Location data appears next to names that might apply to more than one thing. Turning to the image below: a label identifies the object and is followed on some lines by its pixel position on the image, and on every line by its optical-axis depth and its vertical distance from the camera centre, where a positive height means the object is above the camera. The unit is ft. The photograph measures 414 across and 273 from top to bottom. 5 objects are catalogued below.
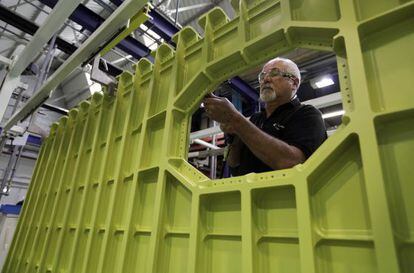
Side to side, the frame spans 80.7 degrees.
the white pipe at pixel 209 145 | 14.30 +5.35
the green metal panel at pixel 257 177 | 2.71 +0.97
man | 3.99 +2.12
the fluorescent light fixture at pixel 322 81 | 14.05 +9.07
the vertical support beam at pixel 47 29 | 5.82 +5.02
